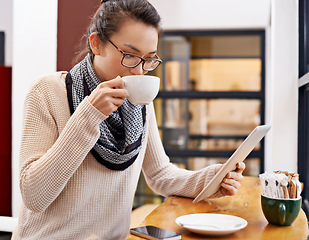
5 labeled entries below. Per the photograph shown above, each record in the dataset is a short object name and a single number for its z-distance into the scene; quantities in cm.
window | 389
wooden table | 99
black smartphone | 92
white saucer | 95
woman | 108
